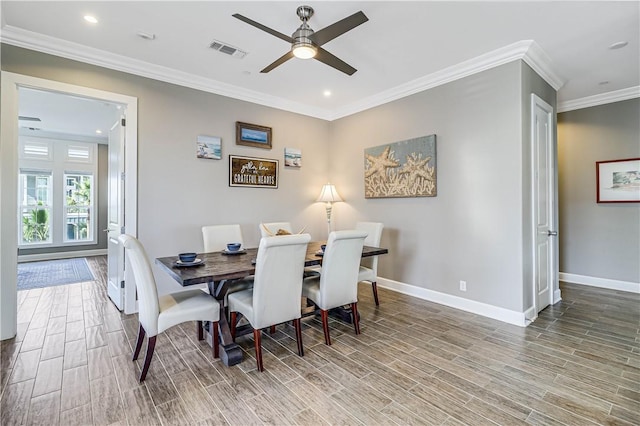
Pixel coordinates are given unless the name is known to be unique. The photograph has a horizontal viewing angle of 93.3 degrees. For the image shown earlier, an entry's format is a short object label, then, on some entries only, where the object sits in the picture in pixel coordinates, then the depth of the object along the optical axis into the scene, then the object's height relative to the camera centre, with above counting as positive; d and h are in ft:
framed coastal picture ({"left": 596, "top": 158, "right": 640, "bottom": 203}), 13.84 +1.58
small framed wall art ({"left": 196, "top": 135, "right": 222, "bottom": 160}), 13.04 +3.03
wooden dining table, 7.29 -1.42
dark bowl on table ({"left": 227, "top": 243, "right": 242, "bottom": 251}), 10.40 -1.07
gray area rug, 15.99 -3.38
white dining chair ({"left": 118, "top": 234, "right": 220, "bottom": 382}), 7.09 -2.29
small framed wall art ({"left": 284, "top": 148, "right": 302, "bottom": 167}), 16.01 +3.15
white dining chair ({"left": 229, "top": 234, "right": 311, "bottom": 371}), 7.41 -1.83
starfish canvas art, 12.89 +2.15
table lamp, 16.62 +1.08
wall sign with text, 14.08 +2.15
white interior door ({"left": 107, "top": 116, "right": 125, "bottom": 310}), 11.53 +0.11
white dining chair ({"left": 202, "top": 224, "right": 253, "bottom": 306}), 11.37 -0.82
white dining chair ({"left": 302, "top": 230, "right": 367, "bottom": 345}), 8.83 -1.88
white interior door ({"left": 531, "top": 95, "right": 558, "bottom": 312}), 11.02 +0.46
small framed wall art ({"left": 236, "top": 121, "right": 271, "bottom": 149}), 14.19 +3.92
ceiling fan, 7.16 +4.59
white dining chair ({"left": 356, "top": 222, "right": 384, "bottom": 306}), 11.64 -1.74
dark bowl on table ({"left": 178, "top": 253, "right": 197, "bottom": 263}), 8.39 -1.16
